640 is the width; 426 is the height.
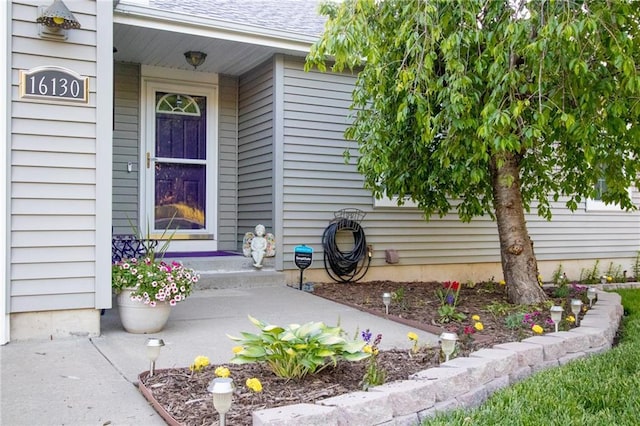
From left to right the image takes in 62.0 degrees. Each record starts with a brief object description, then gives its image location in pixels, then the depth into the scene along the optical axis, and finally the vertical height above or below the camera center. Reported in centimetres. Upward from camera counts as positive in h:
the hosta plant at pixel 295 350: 269 -72
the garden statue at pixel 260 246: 611 -44
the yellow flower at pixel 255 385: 247 -82
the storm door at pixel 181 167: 656 +50
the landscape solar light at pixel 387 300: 471 -80
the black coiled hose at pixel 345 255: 646 -57
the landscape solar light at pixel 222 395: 208 -73
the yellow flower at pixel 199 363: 280 -82
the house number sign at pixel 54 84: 373 +86
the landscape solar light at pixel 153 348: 276 -73
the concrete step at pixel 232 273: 581 -73
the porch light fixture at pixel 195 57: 605 +172
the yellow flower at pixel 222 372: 245 -76
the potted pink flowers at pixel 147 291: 382 -61
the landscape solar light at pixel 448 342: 302 -75
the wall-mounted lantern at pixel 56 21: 364 +129
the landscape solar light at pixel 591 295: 508 -79
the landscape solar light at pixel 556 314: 391 -75
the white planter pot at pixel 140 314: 387 -79
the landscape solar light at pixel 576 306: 425 -76
